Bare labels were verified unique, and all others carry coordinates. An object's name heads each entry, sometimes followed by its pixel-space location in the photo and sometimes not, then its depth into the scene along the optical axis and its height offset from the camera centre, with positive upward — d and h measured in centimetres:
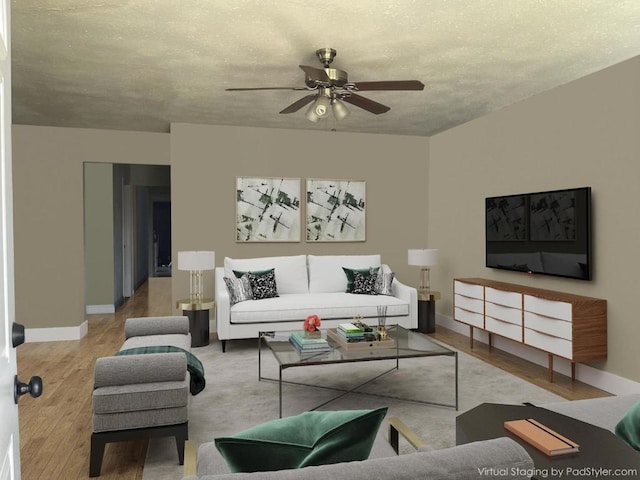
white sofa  515 -78
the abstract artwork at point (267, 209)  634 +33
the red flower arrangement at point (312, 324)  381 -74
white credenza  383 -79
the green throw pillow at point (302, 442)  117 -55
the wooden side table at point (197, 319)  536 -98
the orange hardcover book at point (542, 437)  166 -76
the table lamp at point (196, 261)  534 -31
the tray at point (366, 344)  358 -86
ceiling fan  363 +115
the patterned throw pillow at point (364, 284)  589 -65
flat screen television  411 -2
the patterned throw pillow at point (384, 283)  587 -64
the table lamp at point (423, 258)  596 -33
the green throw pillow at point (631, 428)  173 -75
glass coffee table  332 -89
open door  108 -12
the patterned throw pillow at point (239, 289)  534 -64
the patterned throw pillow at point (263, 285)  555 -61
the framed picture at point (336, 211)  658 +30
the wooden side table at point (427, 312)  598 -102
